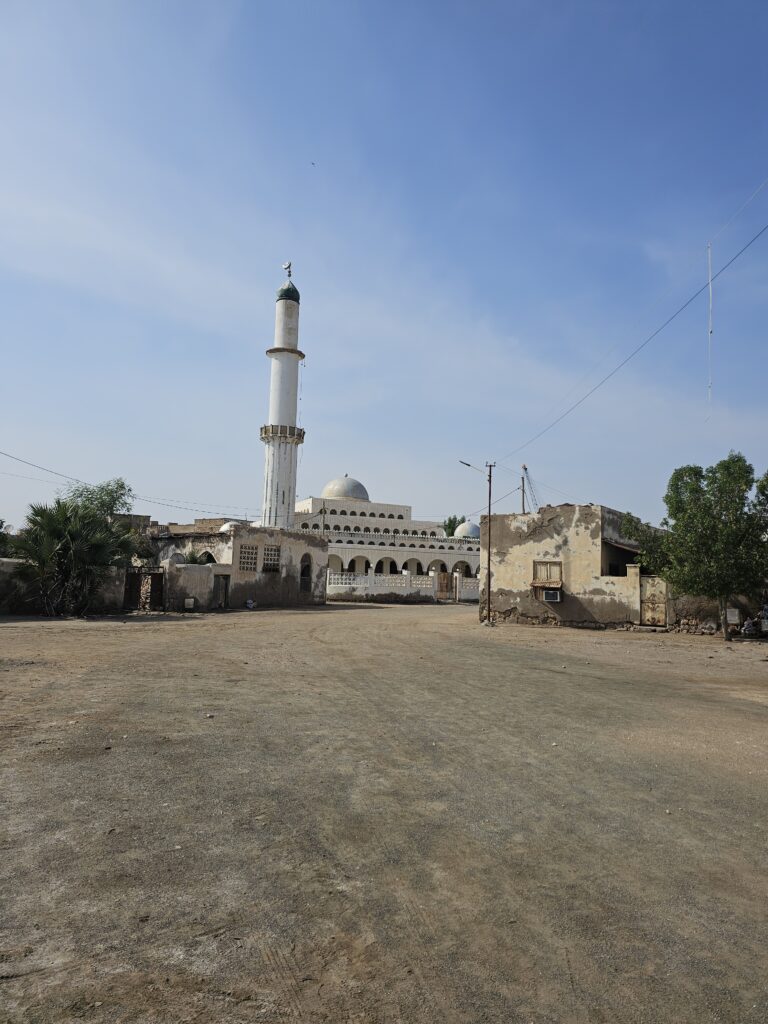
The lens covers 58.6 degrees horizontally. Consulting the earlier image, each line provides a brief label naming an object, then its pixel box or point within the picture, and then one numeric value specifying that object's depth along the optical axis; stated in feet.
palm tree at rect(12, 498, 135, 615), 71.77
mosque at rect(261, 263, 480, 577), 163.53
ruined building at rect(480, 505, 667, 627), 79.00
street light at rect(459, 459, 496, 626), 86.58
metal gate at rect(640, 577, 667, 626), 76.64
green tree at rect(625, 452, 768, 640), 66.54
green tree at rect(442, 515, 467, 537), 248.32
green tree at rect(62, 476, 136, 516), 150.30
